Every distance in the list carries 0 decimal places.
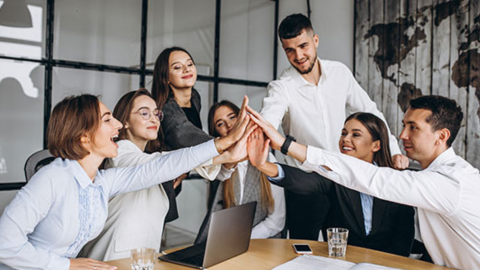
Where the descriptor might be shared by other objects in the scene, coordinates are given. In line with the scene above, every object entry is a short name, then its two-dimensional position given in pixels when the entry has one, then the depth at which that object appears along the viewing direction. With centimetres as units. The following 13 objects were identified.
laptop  149
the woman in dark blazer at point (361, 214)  203
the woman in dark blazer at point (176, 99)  229
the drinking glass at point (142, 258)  136
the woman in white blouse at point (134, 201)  188
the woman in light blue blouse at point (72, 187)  140
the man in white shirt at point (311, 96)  265
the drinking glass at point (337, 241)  162
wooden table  150
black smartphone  165
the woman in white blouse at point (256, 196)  241
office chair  218
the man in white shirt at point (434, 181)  159
